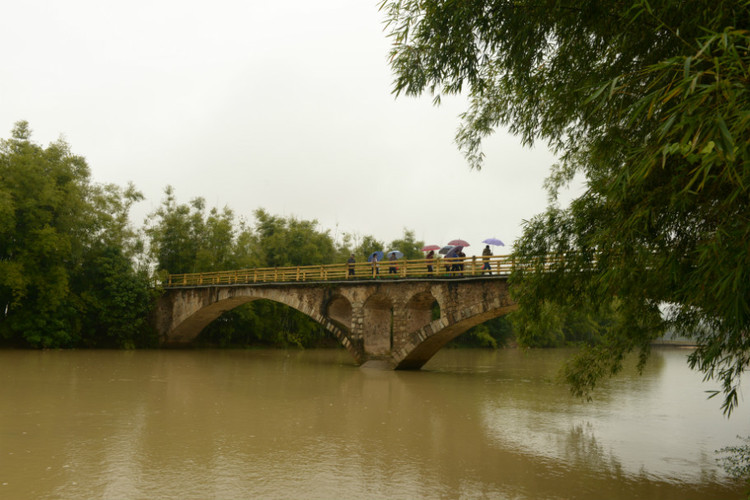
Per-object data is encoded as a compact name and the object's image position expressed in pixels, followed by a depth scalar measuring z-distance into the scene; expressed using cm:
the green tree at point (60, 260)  2725
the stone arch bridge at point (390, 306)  2053
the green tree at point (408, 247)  5194
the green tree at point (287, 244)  4278
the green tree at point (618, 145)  385
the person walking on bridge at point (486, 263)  2002
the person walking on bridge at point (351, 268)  2471
